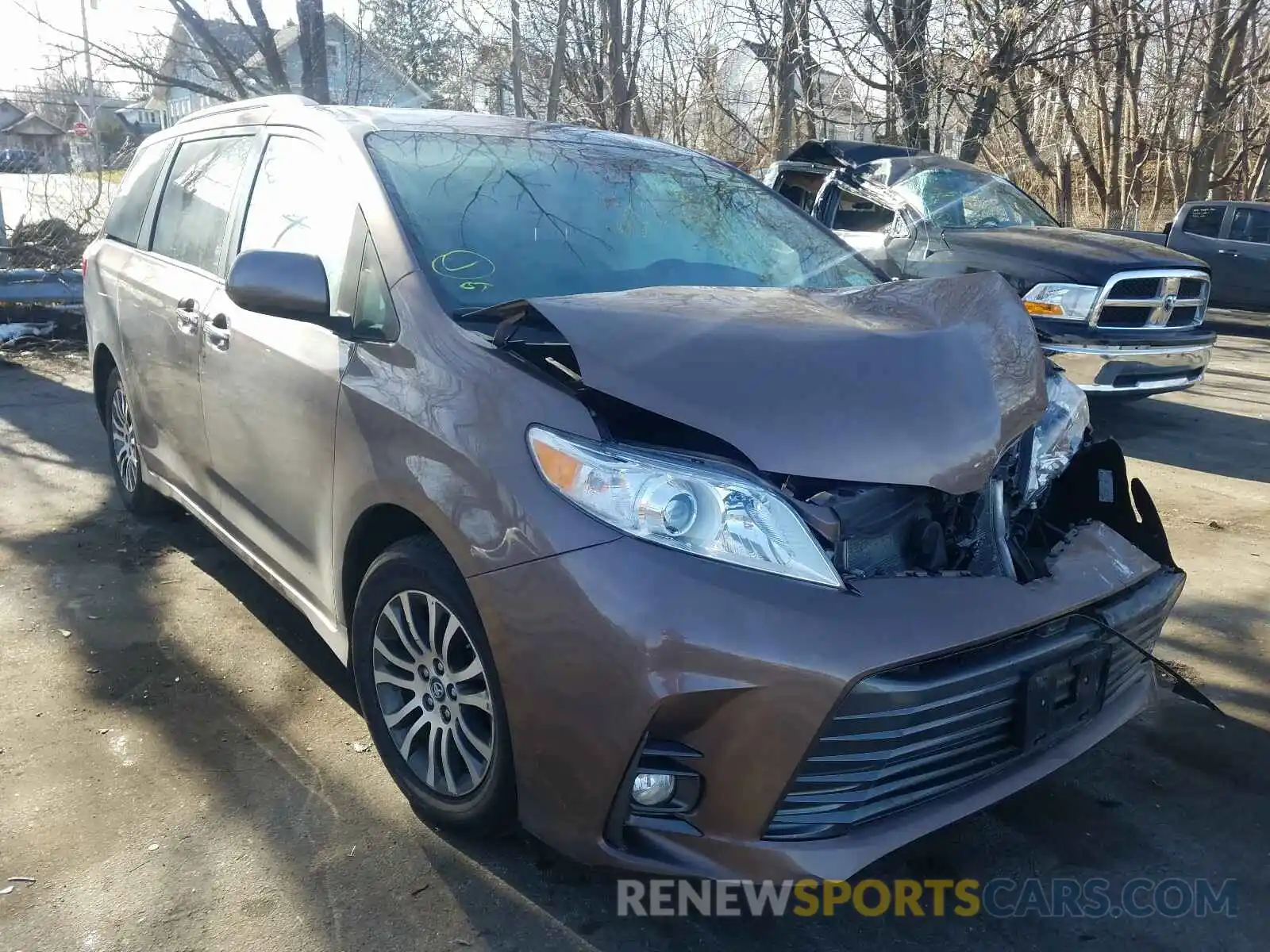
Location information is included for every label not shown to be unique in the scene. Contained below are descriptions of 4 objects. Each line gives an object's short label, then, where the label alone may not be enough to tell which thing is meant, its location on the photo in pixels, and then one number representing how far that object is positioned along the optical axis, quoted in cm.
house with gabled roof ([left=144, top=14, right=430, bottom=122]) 1019
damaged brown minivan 211
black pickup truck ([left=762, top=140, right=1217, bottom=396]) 700
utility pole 1030
